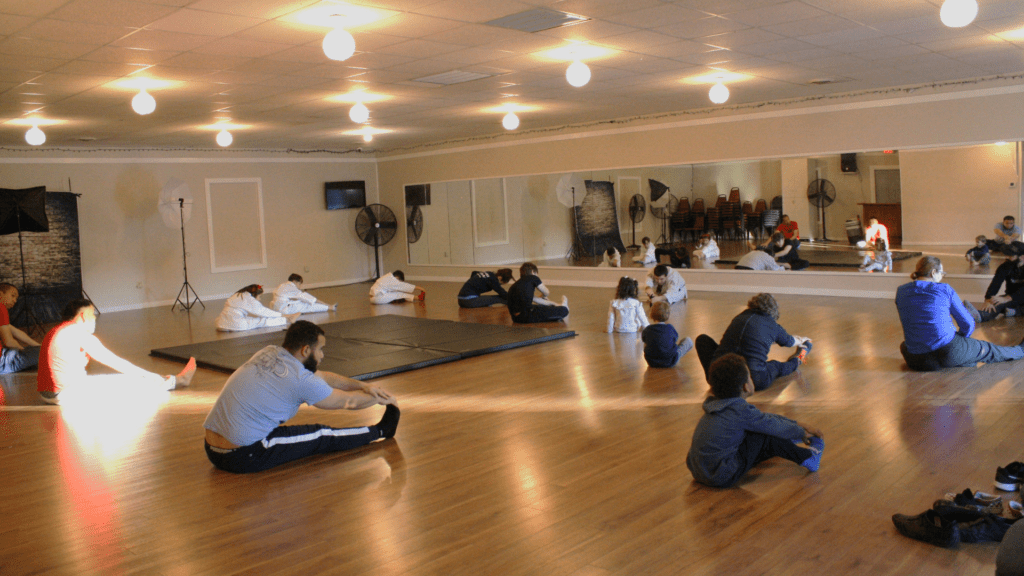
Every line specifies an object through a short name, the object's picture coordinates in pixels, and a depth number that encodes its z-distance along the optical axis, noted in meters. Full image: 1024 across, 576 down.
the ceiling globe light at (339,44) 5.20
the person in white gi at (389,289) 11.94
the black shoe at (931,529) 2.98
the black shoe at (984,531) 3.00
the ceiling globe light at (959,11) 4.93
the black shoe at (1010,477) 3.44
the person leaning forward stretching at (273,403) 4.10
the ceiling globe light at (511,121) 10.03
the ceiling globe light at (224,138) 10.10
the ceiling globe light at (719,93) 8.58
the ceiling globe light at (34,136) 8.91
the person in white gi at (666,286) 10.25
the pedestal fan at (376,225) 16.11
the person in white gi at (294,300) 11.13
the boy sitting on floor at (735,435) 3.64
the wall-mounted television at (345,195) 16.11
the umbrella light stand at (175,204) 12.95
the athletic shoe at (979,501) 3.12
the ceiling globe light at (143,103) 6.95
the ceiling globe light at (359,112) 8.52
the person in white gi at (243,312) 9.72
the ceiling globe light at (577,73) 6.76
